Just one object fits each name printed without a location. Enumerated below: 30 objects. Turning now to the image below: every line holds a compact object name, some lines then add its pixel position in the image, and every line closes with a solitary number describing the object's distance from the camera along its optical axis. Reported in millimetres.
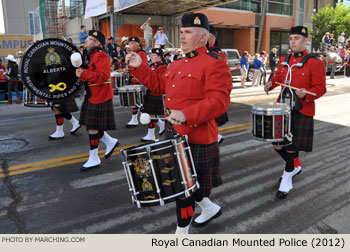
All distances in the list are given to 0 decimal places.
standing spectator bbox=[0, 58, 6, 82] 11672
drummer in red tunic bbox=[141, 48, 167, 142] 6148
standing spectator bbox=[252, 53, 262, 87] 15945
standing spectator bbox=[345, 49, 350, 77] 21162
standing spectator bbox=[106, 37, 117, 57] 13403
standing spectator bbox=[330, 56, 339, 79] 20219
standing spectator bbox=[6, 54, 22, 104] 11227
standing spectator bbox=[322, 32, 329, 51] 23567
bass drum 3971
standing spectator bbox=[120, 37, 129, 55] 13367
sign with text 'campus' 15531
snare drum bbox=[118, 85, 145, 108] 6339
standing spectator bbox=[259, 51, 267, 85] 16277
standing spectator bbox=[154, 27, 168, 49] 15570
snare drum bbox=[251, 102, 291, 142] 3467
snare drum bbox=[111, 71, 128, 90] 7914
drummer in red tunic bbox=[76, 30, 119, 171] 4191
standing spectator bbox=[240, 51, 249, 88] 15695
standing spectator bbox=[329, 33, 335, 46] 24189
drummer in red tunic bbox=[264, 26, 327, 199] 3557
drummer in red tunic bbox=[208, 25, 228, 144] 5477
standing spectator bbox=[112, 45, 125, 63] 12930
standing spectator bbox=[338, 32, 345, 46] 24078
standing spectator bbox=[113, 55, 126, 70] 12461
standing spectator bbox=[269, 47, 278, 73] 17750
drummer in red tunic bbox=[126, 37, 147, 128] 6258
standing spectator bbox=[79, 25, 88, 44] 14623
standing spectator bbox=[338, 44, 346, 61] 21909
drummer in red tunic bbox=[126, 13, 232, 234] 2225
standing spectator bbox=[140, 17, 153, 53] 15834
